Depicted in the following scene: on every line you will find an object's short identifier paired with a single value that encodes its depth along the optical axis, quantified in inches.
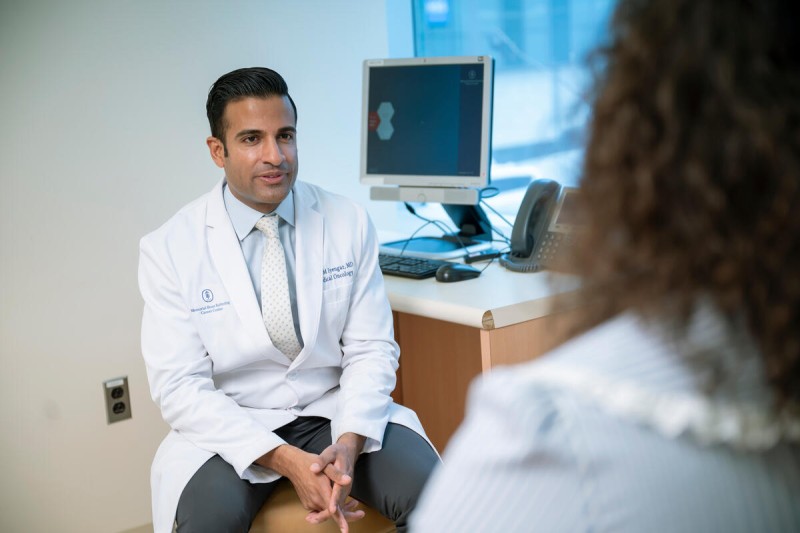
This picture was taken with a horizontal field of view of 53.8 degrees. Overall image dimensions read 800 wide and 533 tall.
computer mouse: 76.5
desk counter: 66.1
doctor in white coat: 60.0
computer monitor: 88.4
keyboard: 80.1
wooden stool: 59.0
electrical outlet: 89.9
